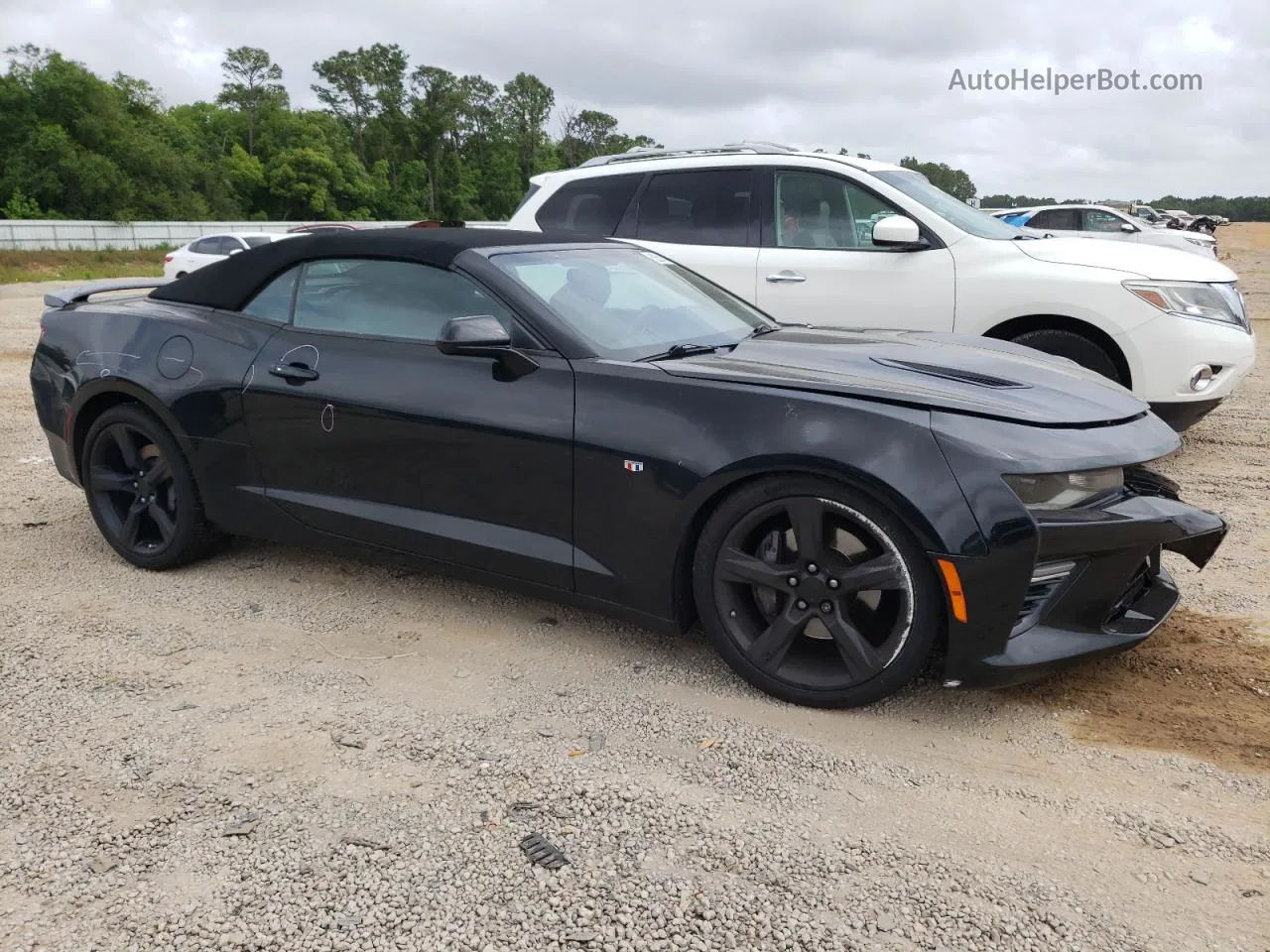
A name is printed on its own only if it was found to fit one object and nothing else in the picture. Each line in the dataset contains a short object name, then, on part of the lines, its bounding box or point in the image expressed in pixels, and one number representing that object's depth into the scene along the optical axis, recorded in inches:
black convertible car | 108.0
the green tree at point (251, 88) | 3440.0
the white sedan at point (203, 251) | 783.1
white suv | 212.8
